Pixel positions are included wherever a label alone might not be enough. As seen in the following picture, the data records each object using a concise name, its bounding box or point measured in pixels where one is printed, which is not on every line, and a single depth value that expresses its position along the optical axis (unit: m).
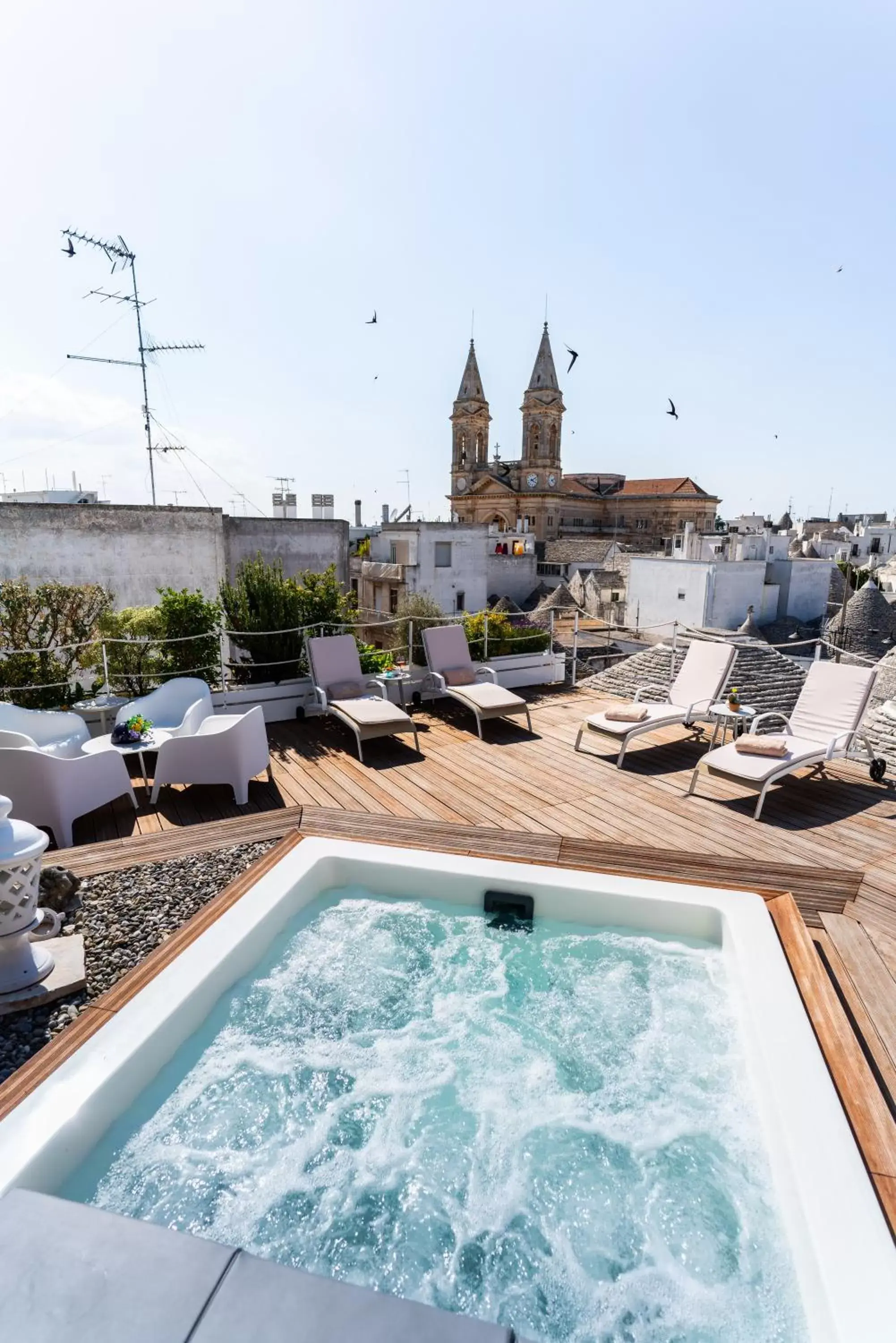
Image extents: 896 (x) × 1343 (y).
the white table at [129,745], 4.79
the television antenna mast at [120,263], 12.91
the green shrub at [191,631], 6.57
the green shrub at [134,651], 6.51
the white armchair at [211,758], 4.68
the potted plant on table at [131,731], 4.92
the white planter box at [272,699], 6.32
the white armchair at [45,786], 4.11
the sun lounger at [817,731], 4.77
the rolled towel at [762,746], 4.89
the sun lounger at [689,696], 5.67
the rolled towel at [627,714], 5.74
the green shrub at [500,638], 8.02
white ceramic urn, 2.70
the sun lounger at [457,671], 6.57
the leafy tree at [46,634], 6.02
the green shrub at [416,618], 8.20
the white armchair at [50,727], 4.91
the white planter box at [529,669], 7.94
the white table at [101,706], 5.58
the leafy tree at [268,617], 6.76
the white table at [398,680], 6.78
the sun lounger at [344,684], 5.97
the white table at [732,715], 5.53
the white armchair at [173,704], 5.48
